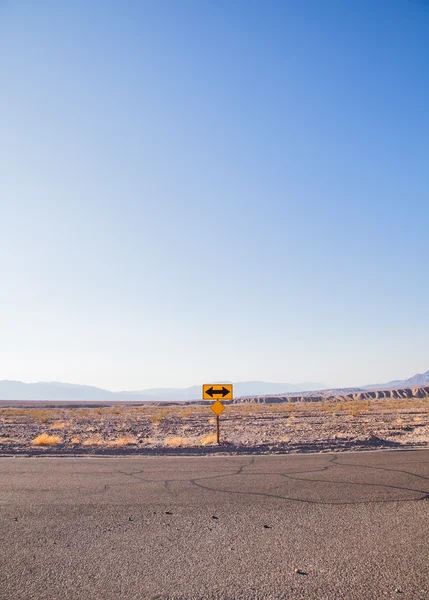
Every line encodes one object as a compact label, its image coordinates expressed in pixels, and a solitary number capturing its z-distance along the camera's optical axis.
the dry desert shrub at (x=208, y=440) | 15.71
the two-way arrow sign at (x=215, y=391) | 15.53
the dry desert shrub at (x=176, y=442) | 15.62
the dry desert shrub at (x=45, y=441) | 16.20
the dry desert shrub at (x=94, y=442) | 15.90
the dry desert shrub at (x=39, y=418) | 34.22
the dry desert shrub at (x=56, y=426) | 26.33
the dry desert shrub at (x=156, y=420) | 31.80
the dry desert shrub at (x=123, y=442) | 16.31
